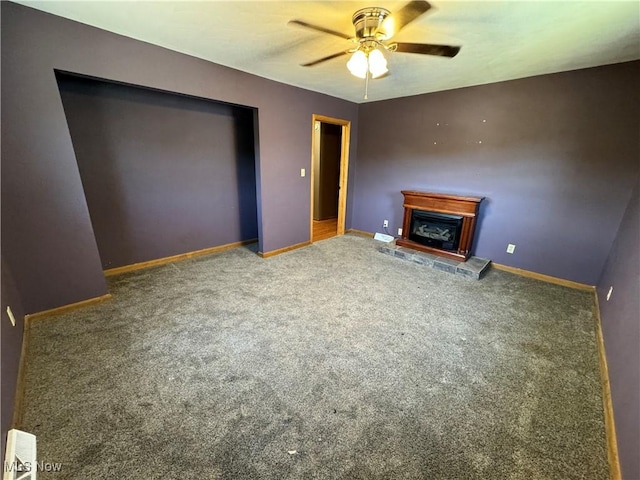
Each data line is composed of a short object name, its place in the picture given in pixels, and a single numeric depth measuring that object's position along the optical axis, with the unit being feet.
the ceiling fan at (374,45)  5.59
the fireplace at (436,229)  11.76
